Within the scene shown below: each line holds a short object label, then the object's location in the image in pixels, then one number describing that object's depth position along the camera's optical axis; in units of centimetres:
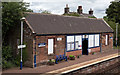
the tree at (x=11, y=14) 1424
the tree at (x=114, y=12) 4072
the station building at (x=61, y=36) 1515
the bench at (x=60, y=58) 1672
